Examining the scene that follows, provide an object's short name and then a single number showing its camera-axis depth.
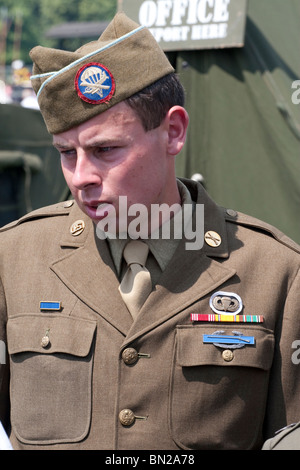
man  4.96
